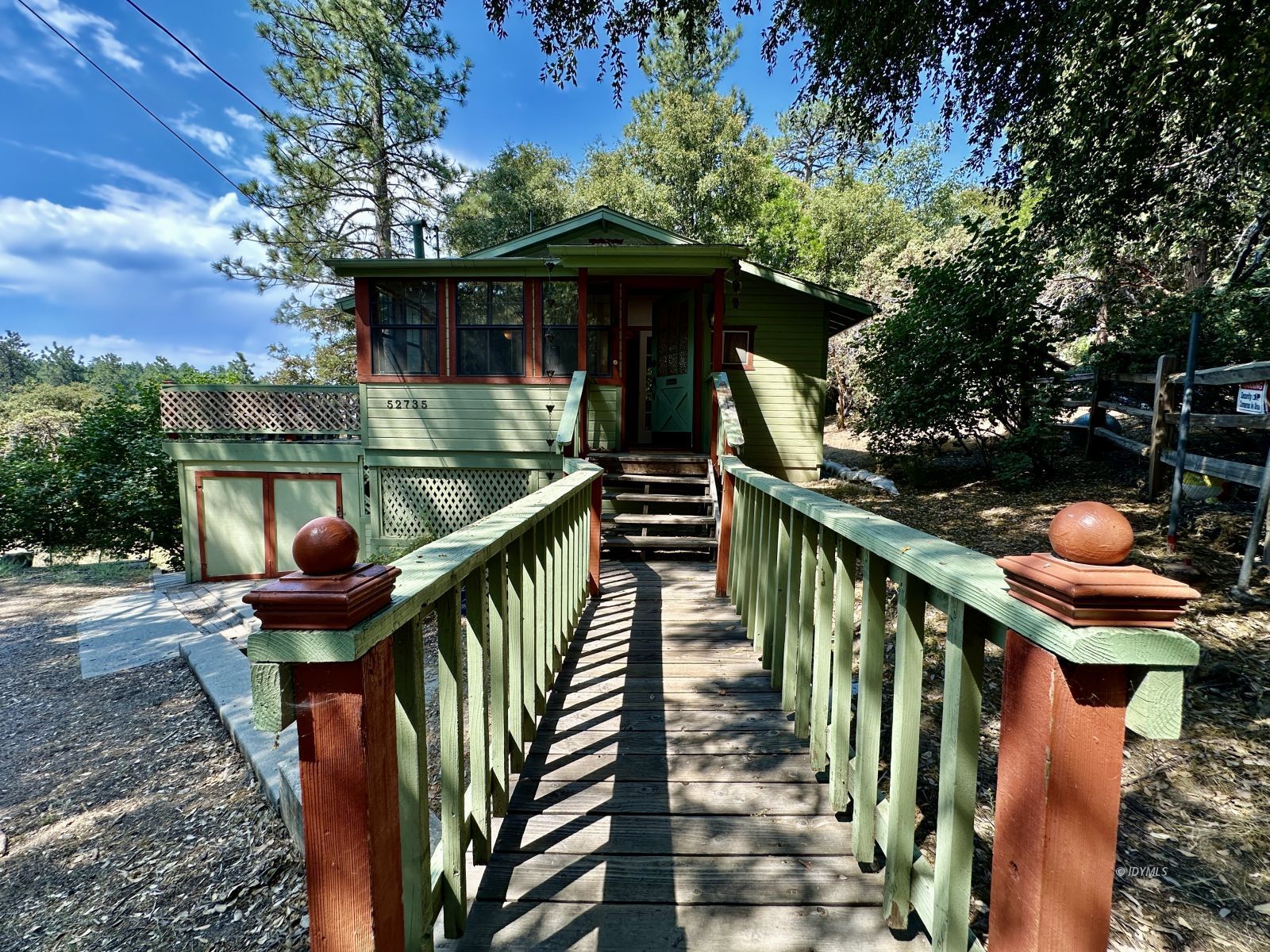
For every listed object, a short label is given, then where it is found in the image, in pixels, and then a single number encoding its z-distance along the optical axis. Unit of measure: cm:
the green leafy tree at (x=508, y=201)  1797
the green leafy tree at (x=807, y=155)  2684
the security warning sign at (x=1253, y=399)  416
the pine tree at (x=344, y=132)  1445
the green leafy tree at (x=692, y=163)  1973
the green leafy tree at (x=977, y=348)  762
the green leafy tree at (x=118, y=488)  1263
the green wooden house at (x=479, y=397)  900
